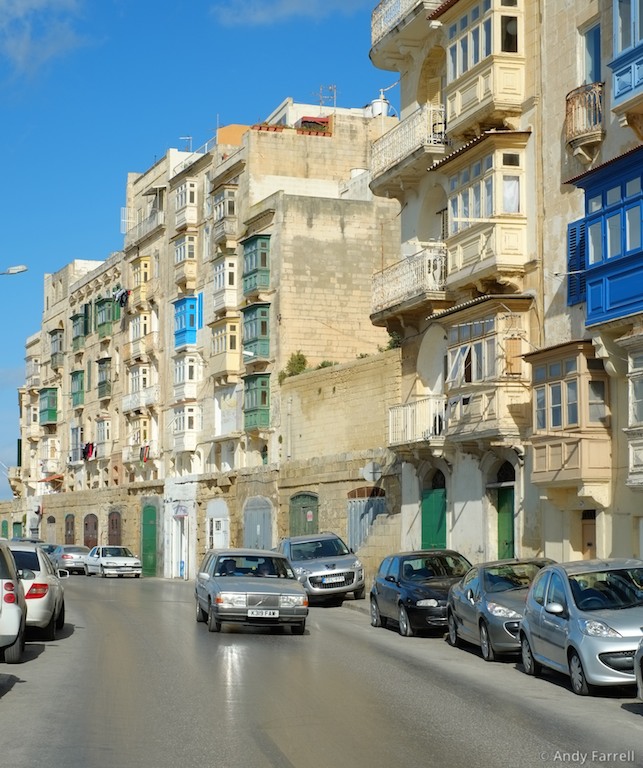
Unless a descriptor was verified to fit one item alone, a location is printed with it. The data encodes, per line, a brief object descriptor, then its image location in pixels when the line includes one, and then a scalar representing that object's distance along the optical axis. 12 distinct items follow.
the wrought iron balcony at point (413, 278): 33.31
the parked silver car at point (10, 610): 16.58
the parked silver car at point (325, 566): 33.69
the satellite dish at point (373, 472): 38.34
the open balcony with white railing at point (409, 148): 34.28
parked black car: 23.97
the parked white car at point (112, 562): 57.47
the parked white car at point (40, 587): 21.20
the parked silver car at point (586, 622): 14.89
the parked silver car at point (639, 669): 13.50
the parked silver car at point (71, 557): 59.31
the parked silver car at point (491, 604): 19.28
